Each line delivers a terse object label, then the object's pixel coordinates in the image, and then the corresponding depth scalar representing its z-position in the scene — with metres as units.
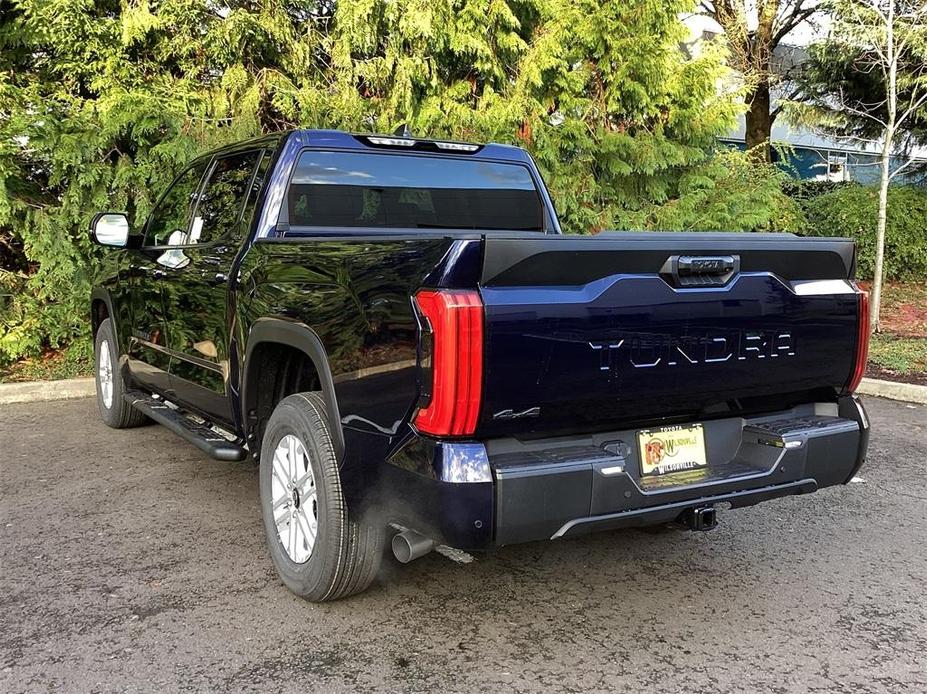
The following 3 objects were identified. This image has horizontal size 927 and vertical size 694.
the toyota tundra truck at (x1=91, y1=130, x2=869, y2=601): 2.65
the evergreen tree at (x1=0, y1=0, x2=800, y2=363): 8.02
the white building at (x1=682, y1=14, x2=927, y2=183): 14.67
